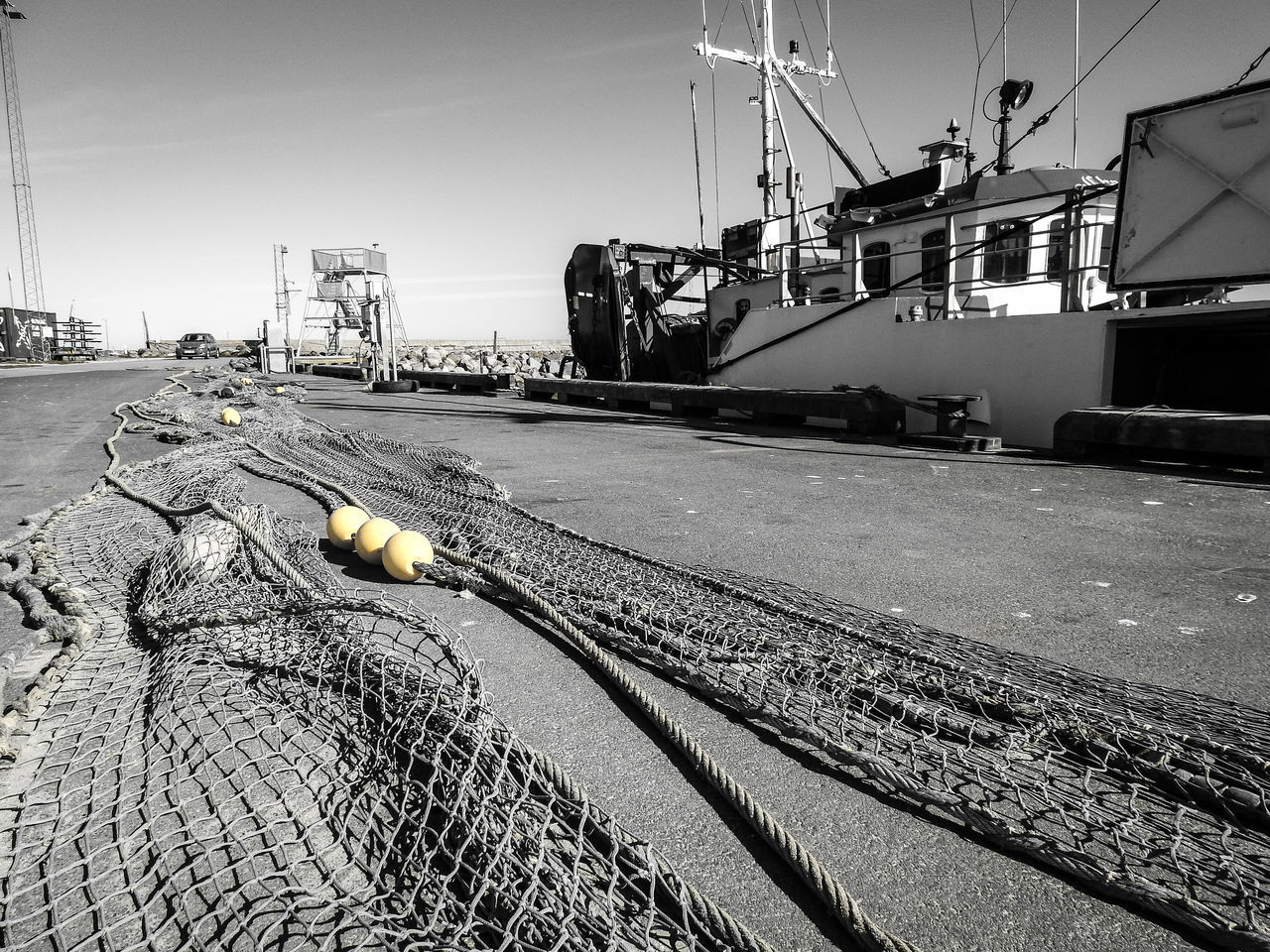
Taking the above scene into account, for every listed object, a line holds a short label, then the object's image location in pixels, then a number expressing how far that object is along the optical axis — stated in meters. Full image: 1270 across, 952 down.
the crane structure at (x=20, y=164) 67.38
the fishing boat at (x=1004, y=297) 8.08
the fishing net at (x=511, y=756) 1.76
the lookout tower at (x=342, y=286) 34.41
